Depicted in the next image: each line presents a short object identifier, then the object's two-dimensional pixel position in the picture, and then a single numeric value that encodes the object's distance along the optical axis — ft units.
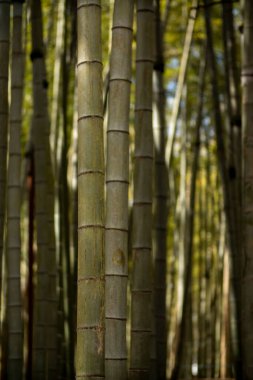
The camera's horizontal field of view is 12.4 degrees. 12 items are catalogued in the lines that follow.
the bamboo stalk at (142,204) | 12.65
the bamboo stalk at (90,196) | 10.17
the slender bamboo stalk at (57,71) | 20.34
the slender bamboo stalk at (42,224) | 16.17
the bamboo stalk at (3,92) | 13.72
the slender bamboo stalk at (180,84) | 21.75
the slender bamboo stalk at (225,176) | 18.65
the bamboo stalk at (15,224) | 14.95
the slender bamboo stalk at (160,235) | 16.52
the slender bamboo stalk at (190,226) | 22.77
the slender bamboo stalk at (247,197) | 13.94
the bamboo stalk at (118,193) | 10.94
